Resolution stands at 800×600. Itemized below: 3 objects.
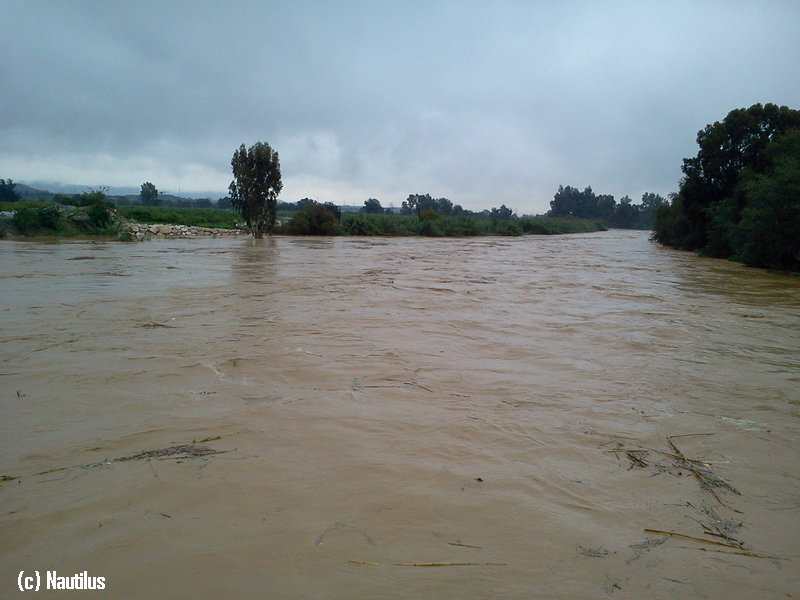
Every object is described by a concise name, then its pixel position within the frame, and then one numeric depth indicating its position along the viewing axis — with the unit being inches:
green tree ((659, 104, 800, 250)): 1040.2
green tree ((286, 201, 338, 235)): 1596.9
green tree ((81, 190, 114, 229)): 1035.9
